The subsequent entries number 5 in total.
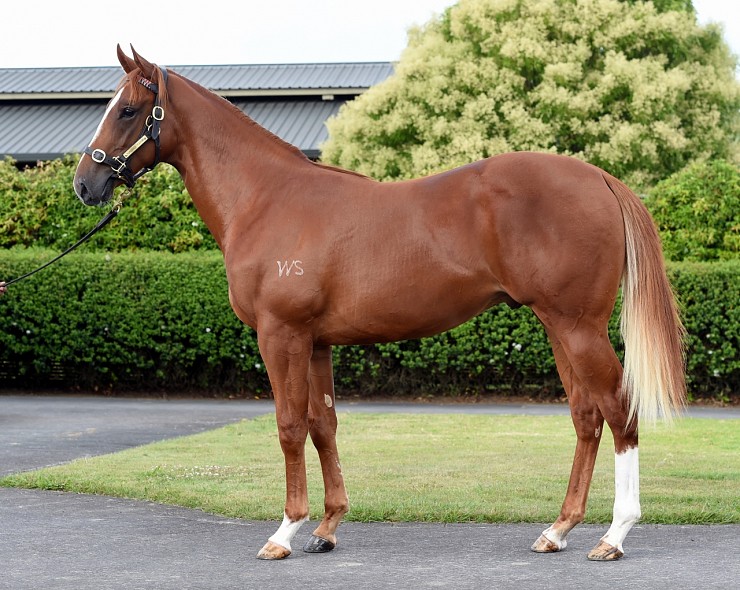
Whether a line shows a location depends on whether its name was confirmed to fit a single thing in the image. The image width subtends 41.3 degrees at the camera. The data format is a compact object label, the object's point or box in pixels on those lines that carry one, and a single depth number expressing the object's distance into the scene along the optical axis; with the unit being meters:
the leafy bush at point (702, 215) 14.09
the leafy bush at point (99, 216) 14.92
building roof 26.80
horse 4.89
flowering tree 21.95
